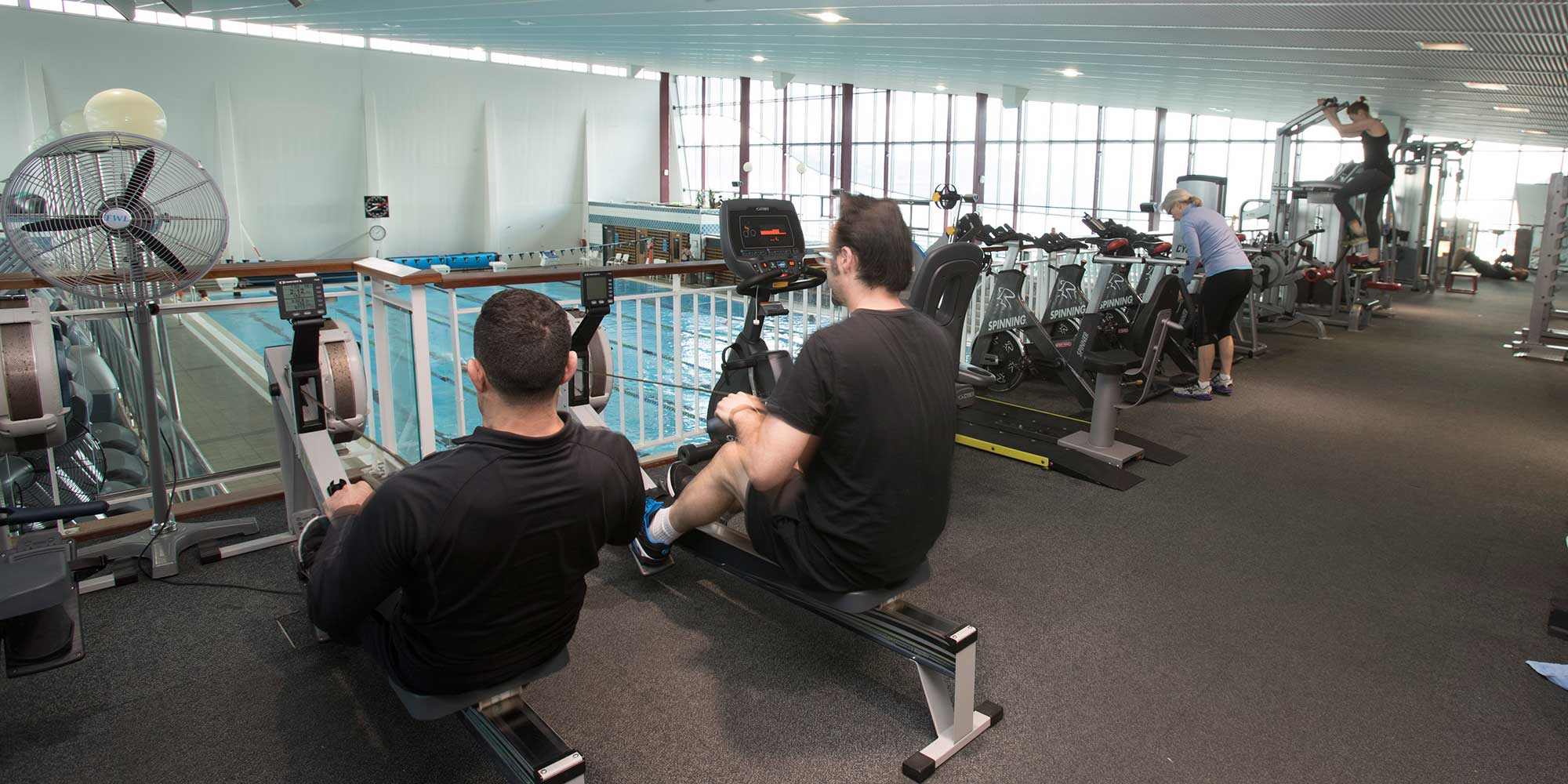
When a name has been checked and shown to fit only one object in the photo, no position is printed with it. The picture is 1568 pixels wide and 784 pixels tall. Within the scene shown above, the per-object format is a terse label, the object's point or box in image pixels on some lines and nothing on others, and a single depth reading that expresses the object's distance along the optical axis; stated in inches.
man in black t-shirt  76.2
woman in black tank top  322.7
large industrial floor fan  97.3
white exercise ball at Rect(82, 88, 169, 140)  215.6
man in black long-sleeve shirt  58.4
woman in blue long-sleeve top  232.2
